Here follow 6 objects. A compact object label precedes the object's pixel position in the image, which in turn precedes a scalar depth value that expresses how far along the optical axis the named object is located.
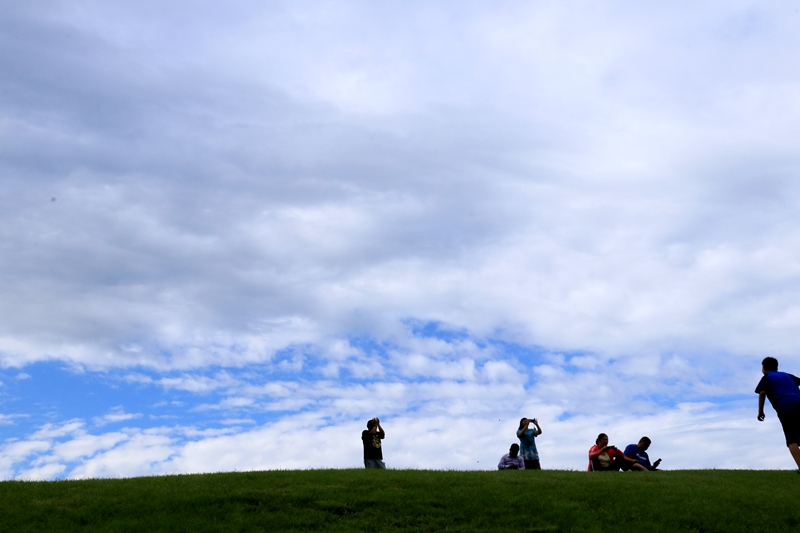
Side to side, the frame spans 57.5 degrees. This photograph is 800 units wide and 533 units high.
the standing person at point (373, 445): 23.55
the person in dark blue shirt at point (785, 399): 18.30
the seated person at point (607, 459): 23.44
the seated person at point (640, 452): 23.47
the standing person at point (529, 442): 24.48
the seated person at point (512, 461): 24.45
